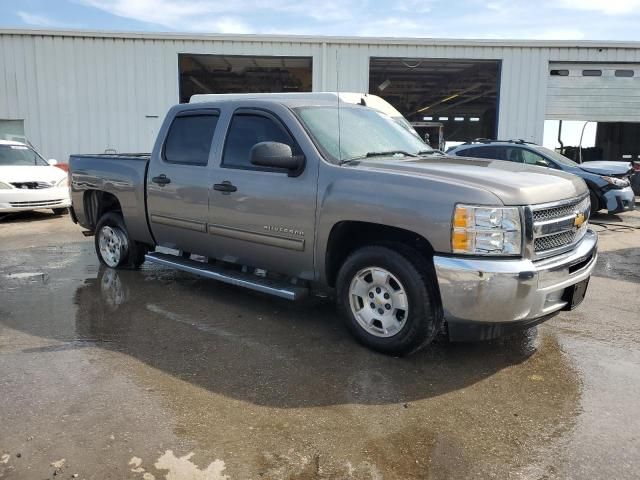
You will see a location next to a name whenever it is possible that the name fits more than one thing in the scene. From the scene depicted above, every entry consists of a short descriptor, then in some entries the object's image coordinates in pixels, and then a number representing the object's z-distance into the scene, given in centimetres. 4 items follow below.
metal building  1620
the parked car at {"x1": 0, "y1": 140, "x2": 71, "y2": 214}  1069
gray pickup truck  347
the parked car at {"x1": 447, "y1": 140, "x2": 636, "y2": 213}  1105
